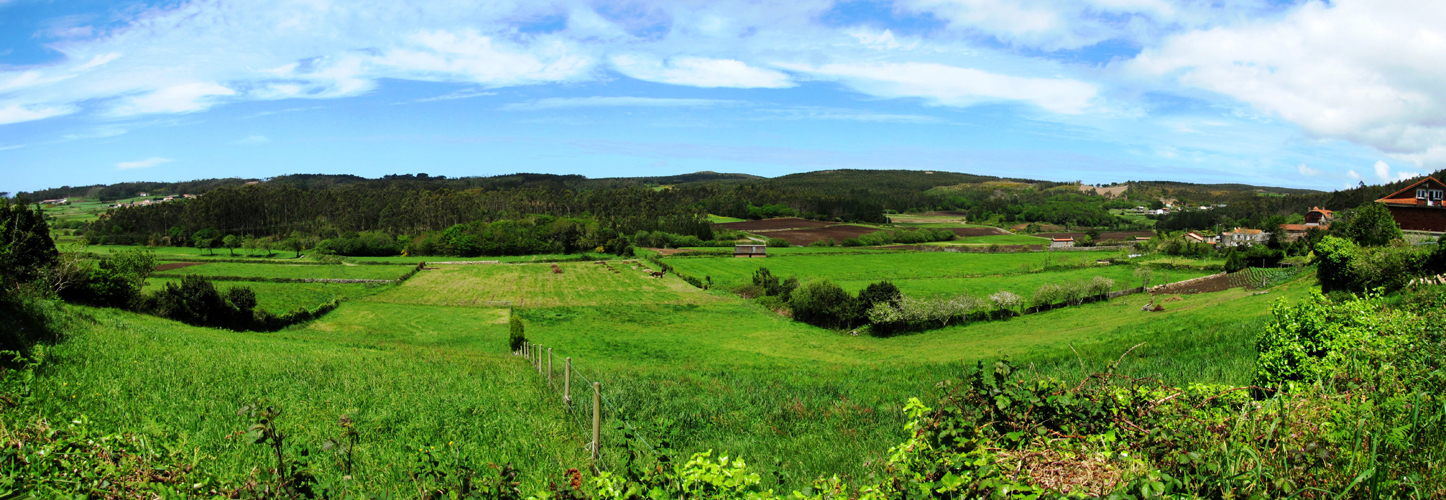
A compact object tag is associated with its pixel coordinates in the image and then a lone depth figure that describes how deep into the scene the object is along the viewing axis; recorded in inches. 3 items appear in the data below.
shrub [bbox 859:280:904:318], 1609.3
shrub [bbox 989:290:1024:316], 1699.1
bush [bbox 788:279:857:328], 1660.9
